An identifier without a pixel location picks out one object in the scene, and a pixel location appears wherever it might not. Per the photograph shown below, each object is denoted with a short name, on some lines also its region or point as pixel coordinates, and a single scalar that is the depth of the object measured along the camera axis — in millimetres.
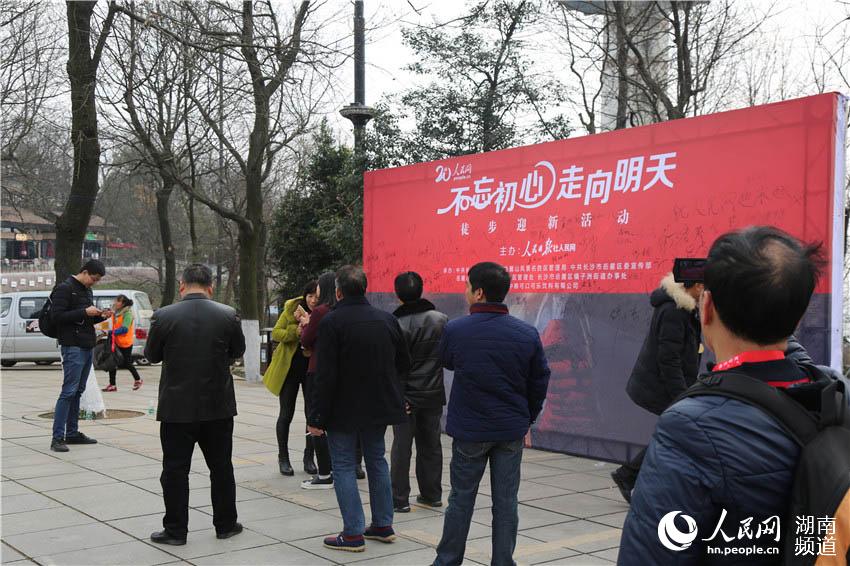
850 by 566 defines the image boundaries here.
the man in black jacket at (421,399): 6398
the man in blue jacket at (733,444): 1680
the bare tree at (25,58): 11516
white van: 20359
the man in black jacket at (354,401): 5285
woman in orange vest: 15227
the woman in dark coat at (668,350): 5918
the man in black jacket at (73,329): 8578
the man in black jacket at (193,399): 5434
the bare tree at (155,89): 12211
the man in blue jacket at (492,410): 4648
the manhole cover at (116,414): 11338
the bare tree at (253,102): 8371
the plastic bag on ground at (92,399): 11266
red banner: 6758
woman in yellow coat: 7508
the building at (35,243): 46344
